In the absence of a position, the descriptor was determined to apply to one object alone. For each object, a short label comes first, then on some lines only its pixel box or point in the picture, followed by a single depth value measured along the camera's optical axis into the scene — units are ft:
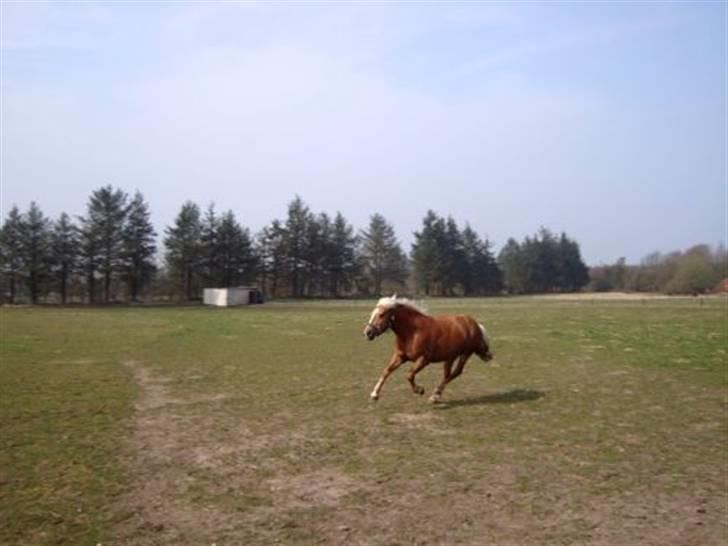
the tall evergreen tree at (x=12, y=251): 231.30
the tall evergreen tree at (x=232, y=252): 272.31
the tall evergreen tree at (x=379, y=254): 311.06
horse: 40.04
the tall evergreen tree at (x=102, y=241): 239.50
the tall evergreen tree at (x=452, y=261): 321.32
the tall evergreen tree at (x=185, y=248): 261.65
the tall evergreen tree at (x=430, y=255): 316.29
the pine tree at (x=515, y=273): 379.76
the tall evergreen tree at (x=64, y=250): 237.86
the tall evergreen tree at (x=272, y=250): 287.48
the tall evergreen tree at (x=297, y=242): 287.89
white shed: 235.20
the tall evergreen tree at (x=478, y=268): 339.57
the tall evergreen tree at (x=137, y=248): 242.99
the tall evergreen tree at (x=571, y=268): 397.80
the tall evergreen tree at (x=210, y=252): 267.80
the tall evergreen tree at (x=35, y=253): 233.55
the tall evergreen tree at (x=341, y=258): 295.48
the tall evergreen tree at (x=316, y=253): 289.53
